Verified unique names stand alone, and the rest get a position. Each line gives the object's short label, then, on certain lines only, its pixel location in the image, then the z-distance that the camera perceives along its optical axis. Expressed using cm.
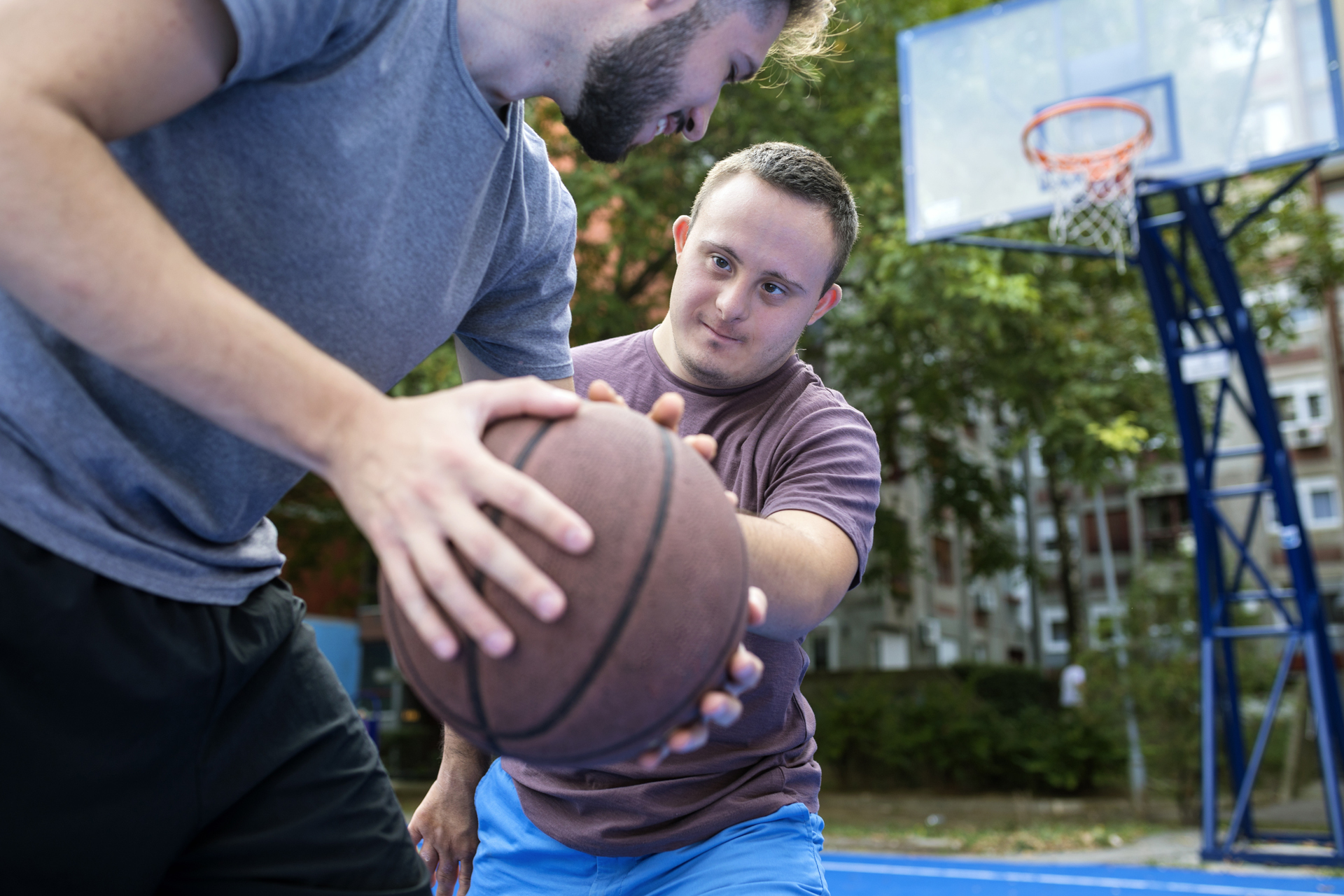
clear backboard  792
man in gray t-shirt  117
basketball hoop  836
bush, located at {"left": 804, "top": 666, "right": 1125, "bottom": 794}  1361
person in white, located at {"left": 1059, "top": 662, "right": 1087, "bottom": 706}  1431
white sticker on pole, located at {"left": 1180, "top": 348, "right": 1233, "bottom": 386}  908
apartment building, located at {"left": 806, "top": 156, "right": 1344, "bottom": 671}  2603
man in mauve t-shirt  230
